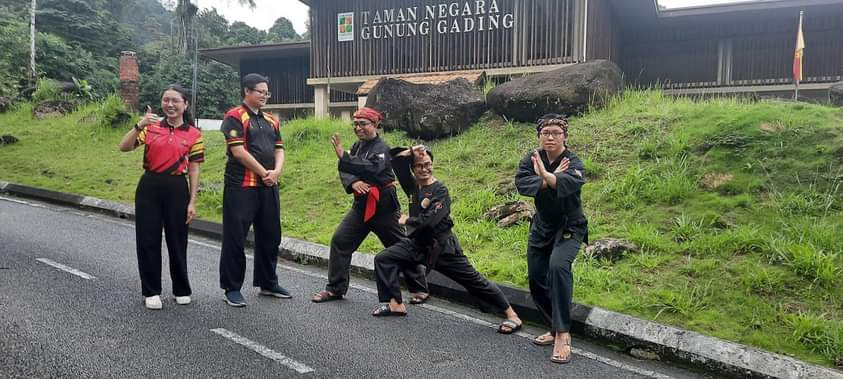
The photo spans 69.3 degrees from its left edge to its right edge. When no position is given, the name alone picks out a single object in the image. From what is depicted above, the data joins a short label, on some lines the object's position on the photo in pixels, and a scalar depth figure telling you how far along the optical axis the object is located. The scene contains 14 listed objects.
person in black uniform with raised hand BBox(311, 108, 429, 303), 5.23
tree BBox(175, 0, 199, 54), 34.53
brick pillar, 19.75
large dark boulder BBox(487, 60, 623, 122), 10.80
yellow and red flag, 12.49
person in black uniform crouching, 4.95
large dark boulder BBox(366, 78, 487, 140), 11.45
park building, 14.67
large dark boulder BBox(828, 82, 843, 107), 9.81
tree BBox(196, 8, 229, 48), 39.12
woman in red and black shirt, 4.98
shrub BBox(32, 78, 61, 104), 20.82
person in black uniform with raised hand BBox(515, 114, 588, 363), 4.18
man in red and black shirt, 5.09
